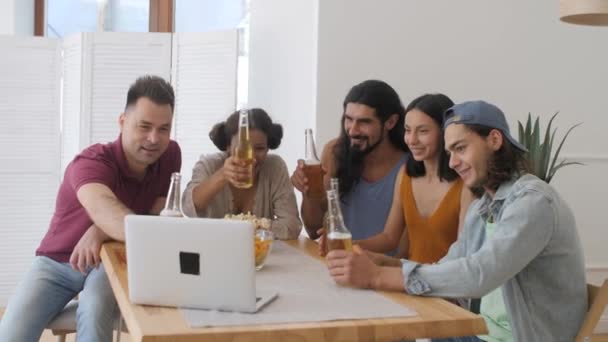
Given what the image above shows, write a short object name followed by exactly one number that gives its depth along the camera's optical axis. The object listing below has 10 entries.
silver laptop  1.45
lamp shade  2.54
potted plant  3.73
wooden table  1.32
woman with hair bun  2.65
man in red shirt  2.22
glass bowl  1.89
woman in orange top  2.37
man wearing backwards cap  1.68
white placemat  1.42
